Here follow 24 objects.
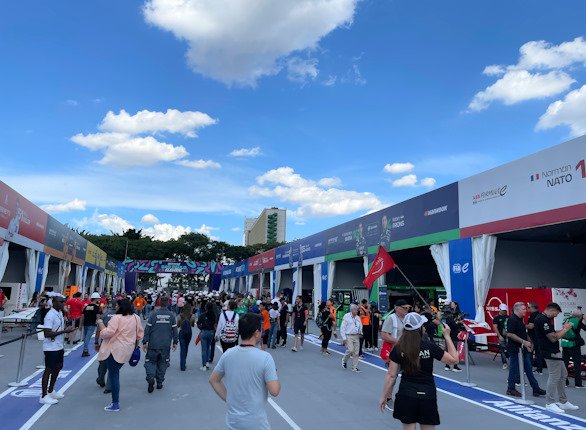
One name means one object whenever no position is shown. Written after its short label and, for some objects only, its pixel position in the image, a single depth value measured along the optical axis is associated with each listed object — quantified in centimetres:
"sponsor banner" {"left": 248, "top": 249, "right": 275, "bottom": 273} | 3905
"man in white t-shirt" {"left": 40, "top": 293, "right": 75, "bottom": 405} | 656
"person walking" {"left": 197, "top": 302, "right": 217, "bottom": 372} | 988
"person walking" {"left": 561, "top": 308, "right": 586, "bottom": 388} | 891
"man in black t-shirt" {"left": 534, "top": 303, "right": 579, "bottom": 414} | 695
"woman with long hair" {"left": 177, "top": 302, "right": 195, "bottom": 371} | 995
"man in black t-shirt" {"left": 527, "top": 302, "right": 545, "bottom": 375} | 851
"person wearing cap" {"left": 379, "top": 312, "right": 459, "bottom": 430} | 375
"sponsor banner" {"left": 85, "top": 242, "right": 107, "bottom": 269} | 3751
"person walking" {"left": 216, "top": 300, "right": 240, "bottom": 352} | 902
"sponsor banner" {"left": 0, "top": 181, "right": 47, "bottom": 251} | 1733
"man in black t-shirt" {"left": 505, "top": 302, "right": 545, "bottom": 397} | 768
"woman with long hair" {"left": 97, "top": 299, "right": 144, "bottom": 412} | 638
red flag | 1434
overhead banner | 5181
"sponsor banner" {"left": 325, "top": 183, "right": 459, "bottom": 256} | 1650
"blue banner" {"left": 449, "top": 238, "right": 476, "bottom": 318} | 1454
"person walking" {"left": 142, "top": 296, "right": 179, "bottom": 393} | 755
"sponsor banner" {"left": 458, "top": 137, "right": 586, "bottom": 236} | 1148
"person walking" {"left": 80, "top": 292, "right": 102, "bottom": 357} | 1135
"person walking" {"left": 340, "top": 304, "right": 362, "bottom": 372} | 1025
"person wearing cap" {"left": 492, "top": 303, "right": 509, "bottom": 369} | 1002
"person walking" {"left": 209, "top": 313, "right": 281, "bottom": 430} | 303
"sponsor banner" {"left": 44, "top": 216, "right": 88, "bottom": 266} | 2432
